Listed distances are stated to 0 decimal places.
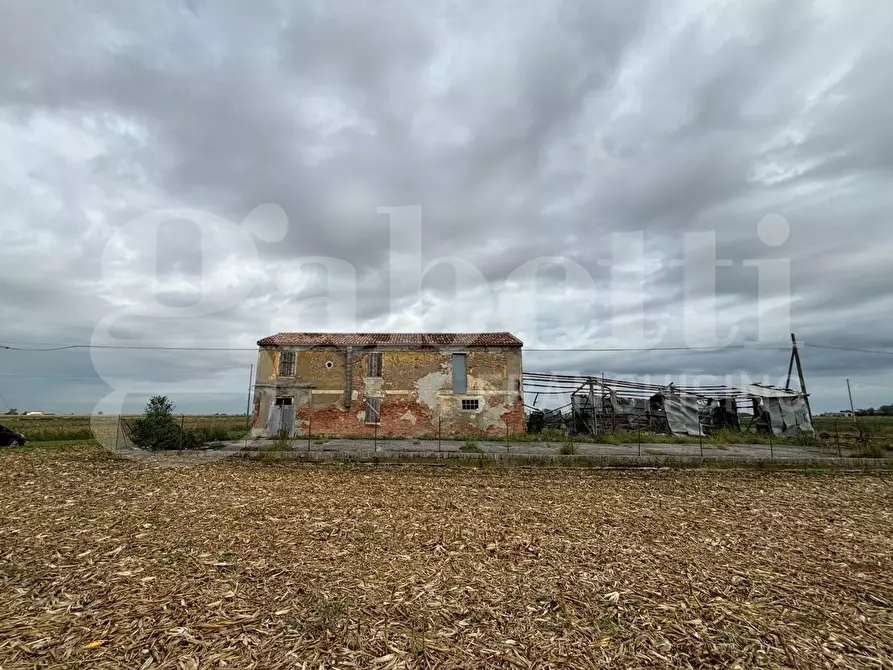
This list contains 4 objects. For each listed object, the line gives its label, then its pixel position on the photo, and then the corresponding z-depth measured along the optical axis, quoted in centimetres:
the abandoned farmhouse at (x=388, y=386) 2559
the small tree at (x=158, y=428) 1759
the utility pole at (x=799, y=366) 2626
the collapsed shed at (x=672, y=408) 2586
